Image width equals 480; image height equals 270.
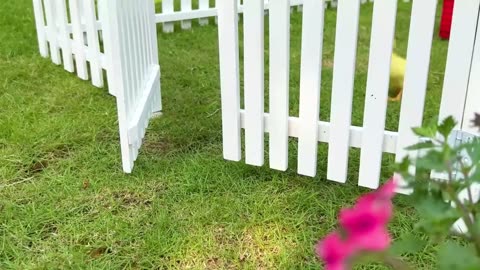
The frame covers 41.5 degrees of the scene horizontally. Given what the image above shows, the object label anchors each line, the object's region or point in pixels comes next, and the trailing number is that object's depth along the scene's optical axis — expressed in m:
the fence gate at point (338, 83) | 2.17
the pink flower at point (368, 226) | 0.66
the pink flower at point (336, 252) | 0.67
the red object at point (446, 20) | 4.79
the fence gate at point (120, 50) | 2.52
